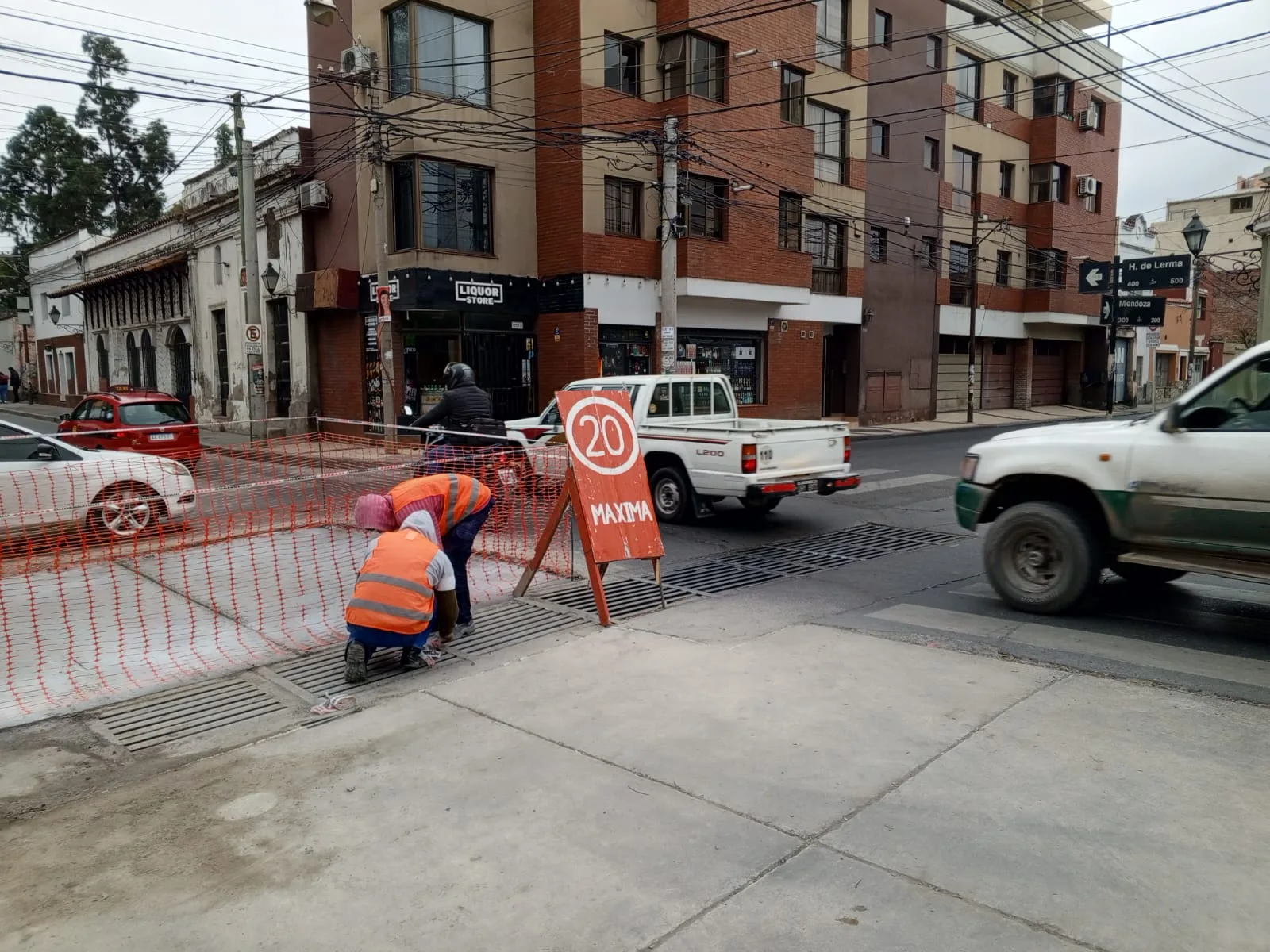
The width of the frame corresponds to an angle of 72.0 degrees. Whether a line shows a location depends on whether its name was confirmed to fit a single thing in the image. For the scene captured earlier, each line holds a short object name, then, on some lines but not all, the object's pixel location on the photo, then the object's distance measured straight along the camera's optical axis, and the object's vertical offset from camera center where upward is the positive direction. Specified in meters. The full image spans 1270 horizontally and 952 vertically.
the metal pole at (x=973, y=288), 31.03 +3.61
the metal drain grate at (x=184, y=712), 4.88 -1.87
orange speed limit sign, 6.89 -0.68
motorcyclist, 9.15 -0.10
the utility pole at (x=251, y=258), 19.73 +3.10
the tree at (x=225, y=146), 29.45 +9.46
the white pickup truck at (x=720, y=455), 9.87 -0.74
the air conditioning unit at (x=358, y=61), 16.89 +6.53
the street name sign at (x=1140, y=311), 33.56 +2.99
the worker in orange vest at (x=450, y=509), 5.62 -0.77
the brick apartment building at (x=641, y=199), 20.06 +5.07
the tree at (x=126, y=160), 53.81 +14.66
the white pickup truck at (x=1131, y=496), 5.78 -0.78
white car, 9.02 -1.01
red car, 14.14 -0.42
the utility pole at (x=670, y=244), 18.08 +3.14
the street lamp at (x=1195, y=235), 20.14 +3.54
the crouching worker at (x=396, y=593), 5.43 -1.24
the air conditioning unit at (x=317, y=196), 21.58 +4.89
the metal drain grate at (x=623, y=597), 7.18 -1.76
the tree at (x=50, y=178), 52.97 +13.23
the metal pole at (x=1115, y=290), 31.20 +3.56
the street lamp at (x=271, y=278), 21.81 +2.93
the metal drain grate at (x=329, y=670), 5.54 -1.84
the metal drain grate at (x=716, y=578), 7.91 -1.75
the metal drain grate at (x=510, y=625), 6.30 -1.79
